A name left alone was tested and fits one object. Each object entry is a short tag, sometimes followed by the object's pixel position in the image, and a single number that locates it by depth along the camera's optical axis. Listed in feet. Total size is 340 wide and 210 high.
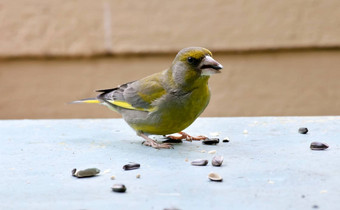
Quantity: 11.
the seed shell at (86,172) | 14.78
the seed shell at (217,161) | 15.89
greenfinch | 19.30
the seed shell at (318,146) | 17.88
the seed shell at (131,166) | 15.61
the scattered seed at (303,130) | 21.03
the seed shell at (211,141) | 19.83
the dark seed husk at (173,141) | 20.87
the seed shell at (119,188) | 13.12
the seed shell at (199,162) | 16.11
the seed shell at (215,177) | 14.02
